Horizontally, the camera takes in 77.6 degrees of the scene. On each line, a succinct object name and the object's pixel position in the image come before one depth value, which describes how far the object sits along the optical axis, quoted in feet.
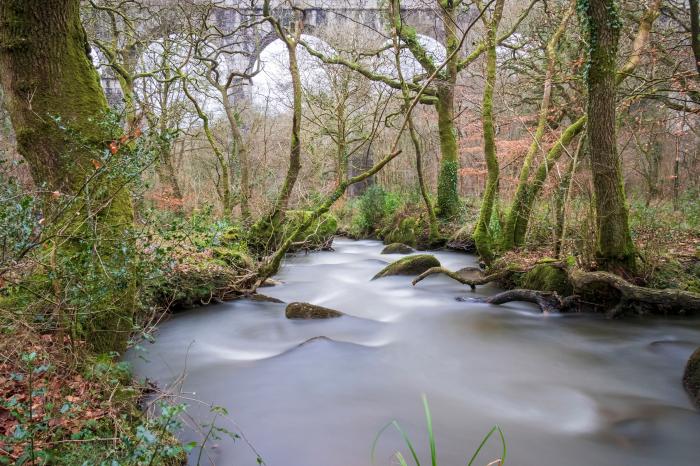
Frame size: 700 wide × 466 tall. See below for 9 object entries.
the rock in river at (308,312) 23.86
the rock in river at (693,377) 14.06
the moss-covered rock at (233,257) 26.68
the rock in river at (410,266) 32.60
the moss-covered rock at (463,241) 43.68
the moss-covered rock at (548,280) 23.77
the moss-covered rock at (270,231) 35.29
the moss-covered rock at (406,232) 49.49
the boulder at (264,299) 26.84
